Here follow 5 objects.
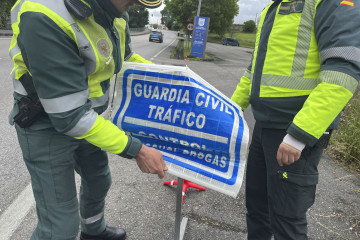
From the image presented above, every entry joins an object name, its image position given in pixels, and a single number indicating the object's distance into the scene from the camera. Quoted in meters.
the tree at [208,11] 25.30
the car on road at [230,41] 48.81
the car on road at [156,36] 35.76
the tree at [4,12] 24.31
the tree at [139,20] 74.88
